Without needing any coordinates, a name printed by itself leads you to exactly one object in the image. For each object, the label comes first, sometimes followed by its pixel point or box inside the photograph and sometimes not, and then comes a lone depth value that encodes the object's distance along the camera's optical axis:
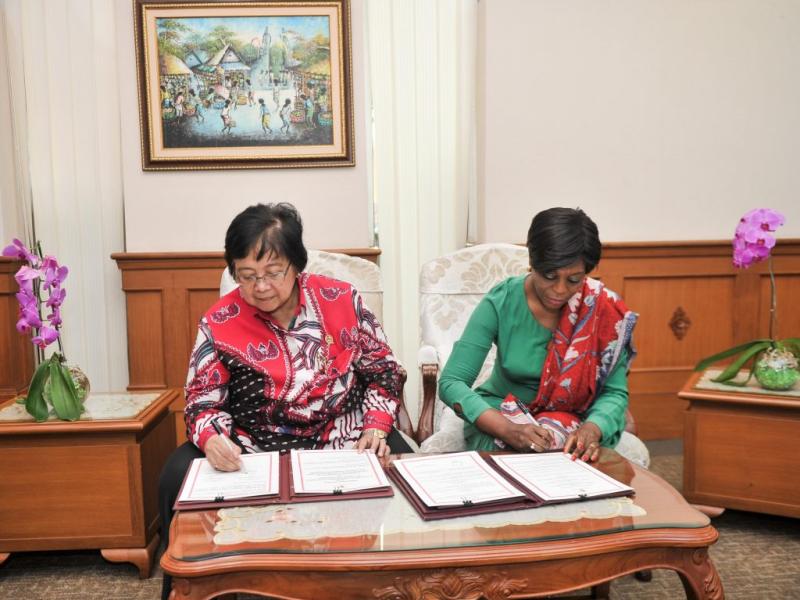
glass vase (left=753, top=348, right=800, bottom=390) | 2.40
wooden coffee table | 1.08
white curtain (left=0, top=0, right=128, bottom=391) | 3.23
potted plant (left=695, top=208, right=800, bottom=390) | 2.31
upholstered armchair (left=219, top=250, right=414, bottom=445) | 2.64
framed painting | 3.15
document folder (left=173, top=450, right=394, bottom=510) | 1.24
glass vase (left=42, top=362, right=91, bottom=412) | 2.20
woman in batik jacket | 1.67
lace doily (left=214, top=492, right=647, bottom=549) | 1.15
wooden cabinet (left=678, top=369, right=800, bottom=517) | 2.37
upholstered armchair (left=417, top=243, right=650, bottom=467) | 2.67
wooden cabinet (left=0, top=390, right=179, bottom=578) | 2.11
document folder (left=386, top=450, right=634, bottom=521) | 1.20
